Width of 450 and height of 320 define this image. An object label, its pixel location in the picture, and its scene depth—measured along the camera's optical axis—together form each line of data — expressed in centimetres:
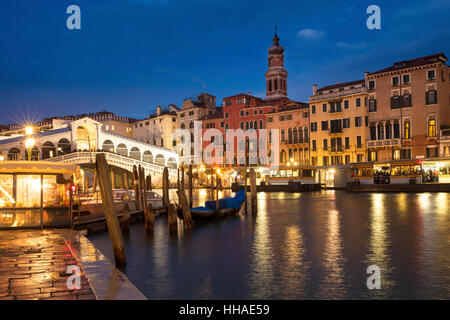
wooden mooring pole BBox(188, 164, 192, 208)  2306
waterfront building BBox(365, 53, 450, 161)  3722
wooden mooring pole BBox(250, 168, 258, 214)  2144
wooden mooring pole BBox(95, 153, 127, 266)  837
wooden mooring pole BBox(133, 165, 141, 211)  1955
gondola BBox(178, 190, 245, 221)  1814
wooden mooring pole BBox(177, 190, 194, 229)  1625
